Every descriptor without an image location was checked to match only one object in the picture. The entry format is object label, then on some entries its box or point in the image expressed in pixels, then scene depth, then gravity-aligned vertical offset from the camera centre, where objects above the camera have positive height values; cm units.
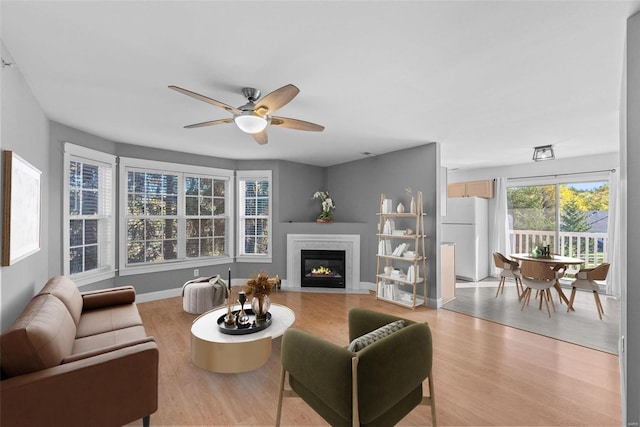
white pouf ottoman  407 -118
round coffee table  238 -114
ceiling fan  206 +83
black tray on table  259 -105
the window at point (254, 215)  568 -3
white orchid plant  577 +19
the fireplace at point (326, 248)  537 -66
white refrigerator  606 -41
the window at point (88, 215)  366 -3
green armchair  146 -88
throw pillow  164 -73
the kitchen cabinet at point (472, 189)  638 +58
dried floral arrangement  281 -71
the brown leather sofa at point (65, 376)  150 -92
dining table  416 -68
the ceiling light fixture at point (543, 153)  440 +95
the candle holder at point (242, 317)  274 -101
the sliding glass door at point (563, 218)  529 -6
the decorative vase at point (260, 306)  286 -92
